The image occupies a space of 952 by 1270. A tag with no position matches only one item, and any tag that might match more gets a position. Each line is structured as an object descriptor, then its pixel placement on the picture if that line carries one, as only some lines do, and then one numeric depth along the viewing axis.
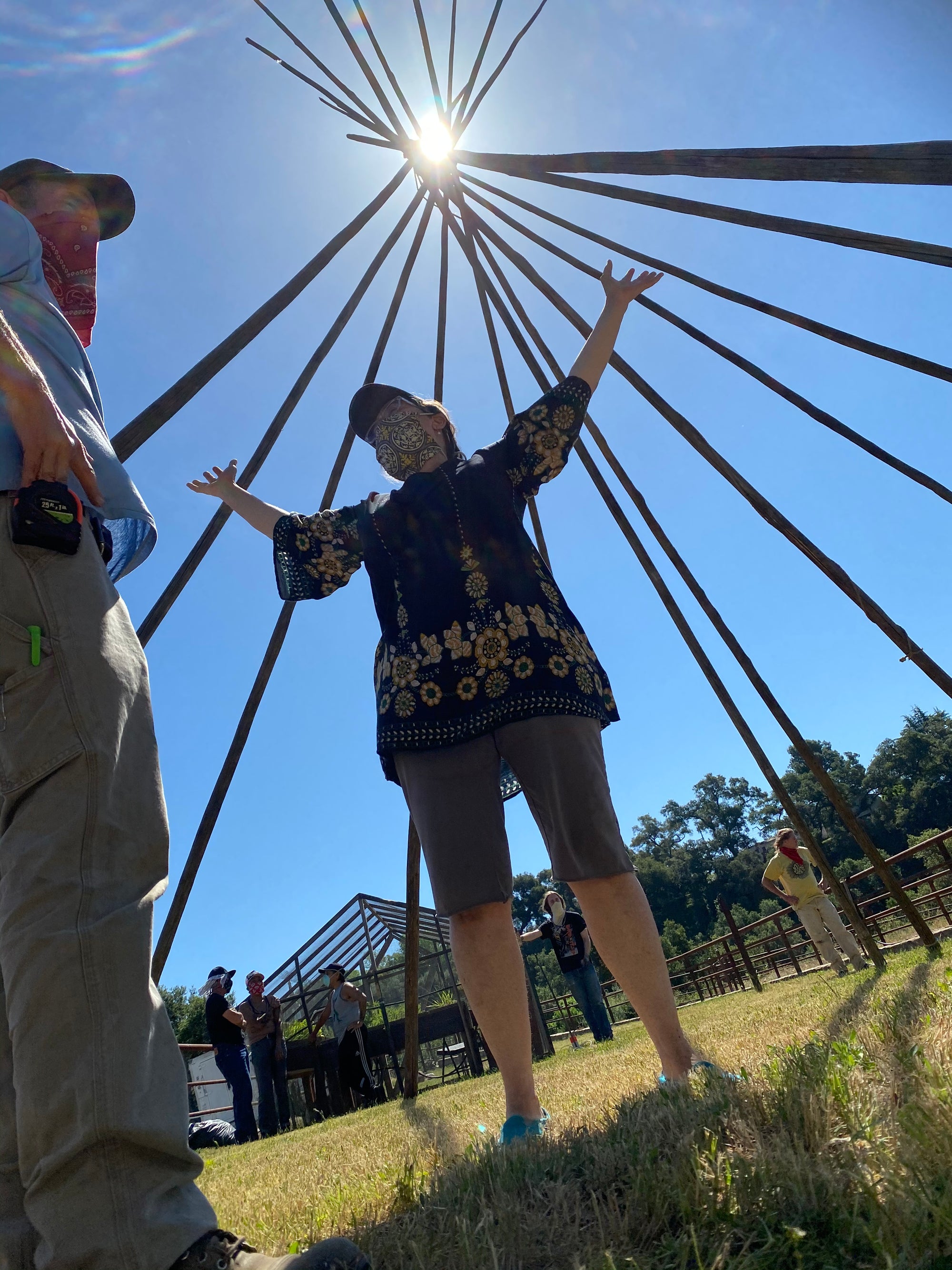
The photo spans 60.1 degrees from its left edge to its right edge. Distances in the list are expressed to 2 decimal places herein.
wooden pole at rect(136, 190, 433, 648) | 3.59
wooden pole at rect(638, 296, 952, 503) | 3.99
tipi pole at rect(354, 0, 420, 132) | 4.61
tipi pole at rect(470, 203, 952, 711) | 4.22
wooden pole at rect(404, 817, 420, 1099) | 4.56
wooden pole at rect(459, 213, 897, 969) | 4.66
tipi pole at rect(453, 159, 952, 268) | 2.69
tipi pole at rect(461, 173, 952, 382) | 3.47
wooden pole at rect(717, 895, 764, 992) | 10.27
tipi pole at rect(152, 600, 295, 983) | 3.56
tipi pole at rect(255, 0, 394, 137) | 4.72
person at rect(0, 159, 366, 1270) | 0.98
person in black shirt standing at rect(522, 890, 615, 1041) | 7.65
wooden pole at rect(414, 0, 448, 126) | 4.59
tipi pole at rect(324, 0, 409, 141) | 4.50
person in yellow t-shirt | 6.96
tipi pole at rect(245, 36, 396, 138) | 4.84
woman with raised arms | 2.09
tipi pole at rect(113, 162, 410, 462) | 2.72
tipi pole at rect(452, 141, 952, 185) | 1.96
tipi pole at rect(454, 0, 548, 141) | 4.88
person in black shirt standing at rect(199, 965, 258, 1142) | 7.28
